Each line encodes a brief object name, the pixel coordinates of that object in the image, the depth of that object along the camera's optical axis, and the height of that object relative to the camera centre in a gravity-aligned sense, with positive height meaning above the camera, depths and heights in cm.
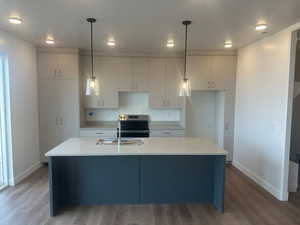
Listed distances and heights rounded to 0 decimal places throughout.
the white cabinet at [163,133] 483 -76
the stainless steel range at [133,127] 488 -65
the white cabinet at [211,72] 484 +64
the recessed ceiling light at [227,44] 412 +111
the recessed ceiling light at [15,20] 281 +106
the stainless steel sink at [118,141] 316 -65
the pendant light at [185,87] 298 +18
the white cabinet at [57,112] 461 -29
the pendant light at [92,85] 292 +19
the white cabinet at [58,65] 458 +72
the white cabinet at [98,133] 473 -76
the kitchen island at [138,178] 299 -112
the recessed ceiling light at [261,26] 301 +106
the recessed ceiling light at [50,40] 385 +109
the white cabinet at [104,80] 491 +44
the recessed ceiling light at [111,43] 404 +110
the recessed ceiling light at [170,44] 406 +111
